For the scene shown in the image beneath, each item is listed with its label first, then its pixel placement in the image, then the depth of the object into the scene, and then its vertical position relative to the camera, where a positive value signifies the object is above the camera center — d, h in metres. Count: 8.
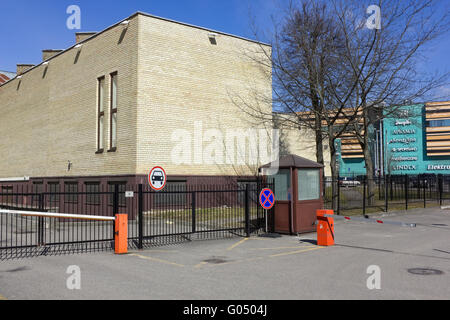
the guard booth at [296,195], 14.08 -0.48
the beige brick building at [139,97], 21.55 +5.02
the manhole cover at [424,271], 8.22 -1.86
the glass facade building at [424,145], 91.25 +7.94
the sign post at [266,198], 13.73 -0.56
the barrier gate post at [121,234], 10.91 -1.38
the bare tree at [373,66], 18.62 +5.31
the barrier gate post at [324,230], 11.75 -1.42
